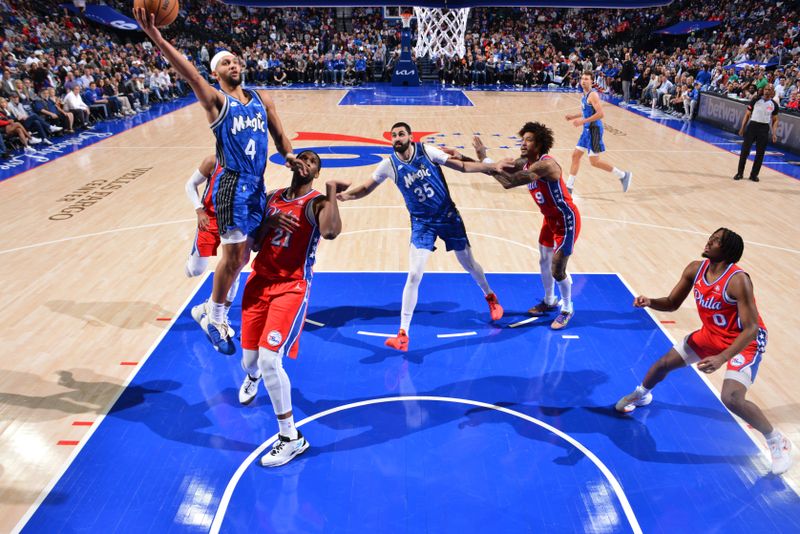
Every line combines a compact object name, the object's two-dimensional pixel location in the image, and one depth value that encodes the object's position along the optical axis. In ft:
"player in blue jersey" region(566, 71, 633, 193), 30.89
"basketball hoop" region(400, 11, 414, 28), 80.43
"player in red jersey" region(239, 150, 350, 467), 12.40
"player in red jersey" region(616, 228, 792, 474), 12.03
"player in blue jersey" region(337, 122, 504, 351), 16.57
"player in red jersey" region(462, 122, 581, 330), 16.61
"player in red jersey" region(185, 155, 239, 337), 16.63
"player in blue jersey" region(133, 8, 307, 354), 13.66
